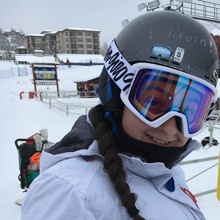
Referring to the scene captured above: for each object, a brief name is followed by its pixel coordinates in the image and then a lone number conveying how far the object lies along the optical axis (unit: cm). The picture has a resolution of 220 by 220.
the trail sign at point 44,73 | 1780
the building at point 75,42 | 8794
